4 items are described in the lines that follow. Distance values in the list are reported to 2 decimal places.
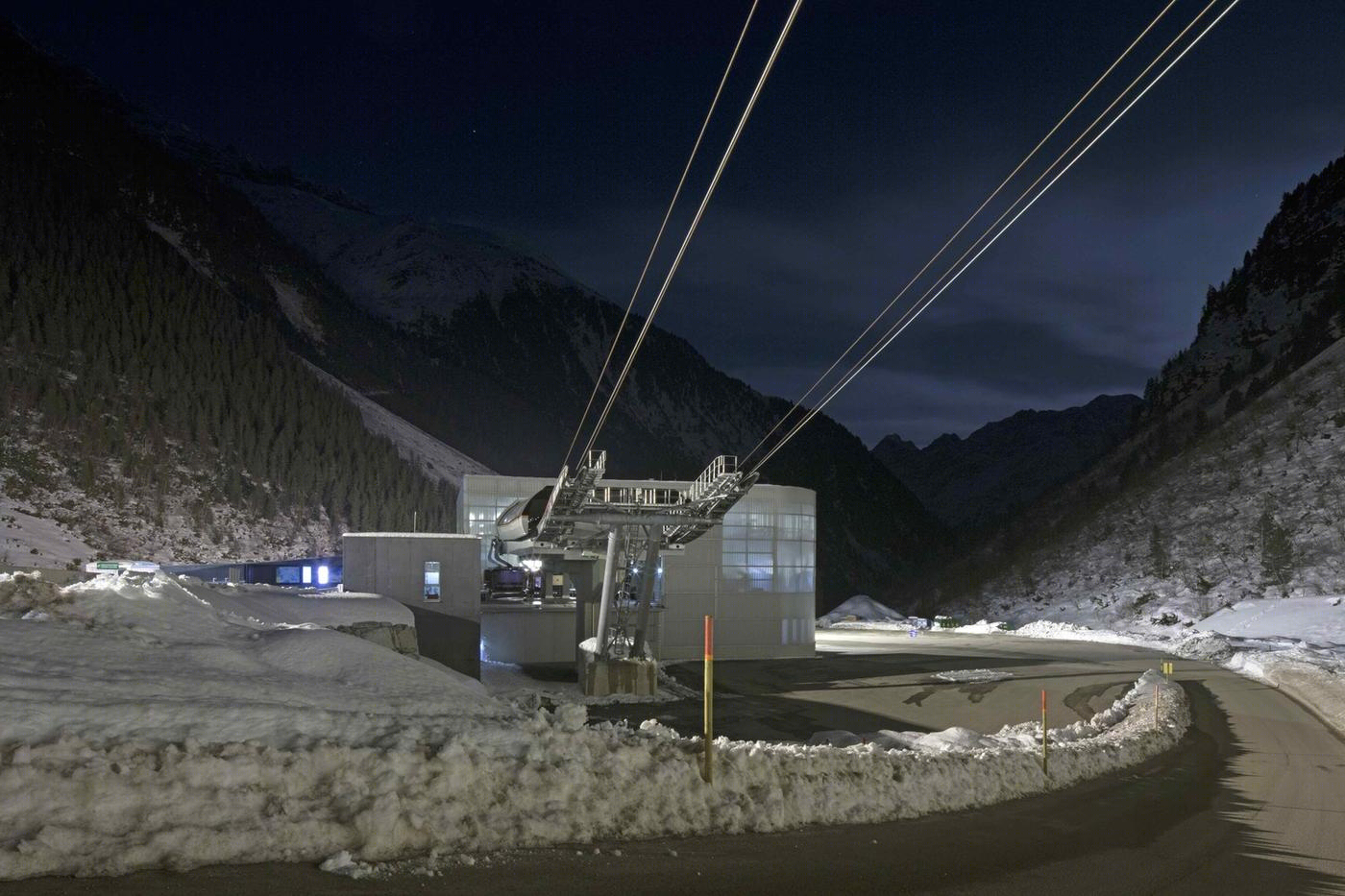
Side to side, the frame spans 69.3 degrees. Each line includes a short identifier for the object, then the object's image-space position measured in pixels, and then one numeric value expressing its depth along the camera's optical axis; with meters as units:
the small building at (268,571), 54.00
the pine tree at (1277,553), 76.56
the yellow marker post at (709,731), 10.31
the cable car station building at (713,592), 43.84
